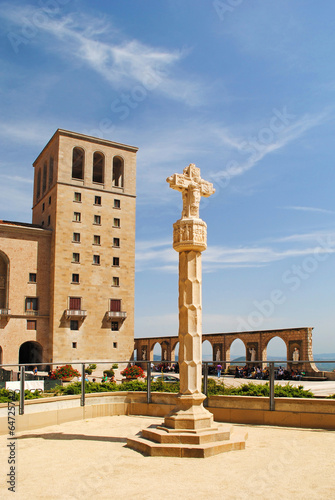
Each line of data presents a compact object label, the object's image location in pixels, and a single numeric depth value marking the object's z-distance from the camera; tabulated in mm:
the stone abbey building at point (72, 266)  48969
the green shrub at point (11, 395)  10941
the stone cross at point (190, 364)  8797
